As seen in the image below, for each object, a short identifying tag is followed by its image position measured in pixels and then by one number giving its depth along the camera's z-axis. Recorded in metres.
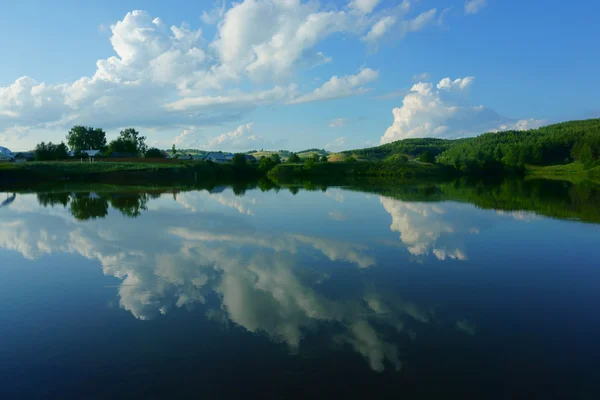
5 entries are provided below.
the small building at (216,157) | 190.50
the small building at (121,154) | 134.75
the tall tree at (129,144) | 141.75
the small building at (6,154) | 142.60
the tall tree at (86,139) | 148.23
